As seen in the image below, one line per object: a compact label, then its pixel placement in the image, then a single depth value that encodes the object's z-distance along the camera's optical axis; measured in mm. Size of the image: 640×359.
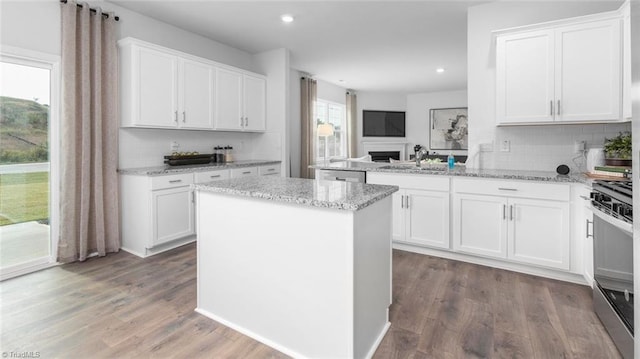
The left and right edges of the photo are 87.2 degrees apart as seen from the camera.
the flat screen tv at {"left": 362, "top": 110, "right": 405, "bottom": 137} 9227
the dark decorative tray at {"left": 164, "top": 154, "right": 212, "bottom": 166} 3876
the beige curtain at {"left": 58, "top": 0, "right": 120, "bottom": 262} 3088
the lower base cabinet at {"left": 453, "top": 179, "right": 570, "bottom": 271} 2730
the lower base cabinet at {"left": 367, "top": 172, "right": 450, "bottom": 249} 3238
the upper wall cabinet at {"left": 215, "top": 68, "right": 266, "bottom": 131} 4402
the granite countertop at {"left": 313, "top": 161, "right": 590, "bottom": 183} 2725
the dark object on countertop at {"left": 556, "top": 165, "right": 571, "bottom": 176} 2984
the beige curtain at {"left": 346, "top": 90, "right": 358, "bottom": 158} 8461
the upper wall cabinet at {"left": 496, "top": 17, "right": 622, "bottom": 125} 2665
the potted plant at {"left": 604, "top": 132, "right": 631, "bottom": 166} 2643
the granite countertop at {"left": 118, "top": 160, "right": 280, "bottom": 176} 3334
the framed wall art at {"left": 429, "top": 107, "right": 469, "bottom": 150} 8852
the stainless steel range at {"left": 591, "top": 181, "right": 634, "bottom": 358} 1646
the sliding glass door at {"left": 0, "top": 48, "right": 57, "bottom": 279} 2867
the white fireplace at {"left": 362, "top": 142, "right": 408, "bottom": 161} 9258
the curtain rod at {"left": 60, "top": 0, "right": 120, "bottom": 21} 3084
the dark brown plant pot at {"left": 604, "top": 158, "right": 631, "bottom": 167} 2623
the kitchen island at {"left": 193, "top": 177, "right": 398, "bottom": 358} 1623
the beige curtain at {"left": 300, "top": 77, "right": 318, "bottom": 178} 6500
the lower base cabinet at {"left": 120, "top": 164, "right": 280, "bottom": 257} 3357
